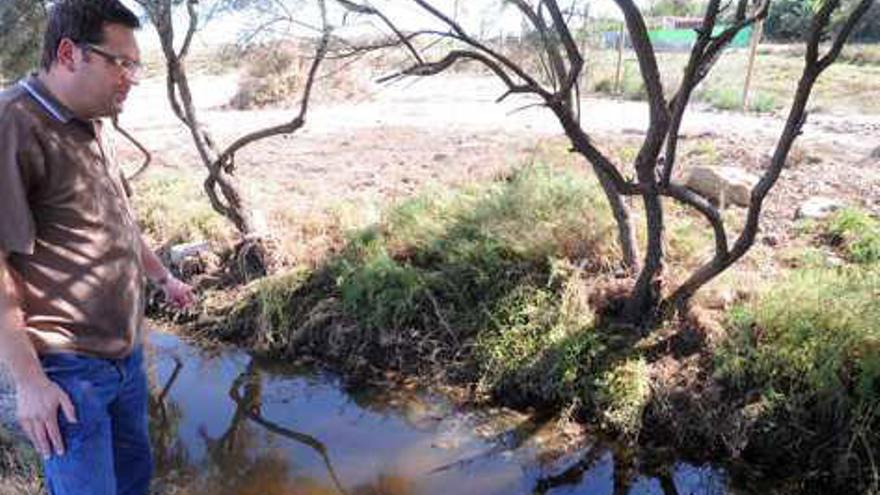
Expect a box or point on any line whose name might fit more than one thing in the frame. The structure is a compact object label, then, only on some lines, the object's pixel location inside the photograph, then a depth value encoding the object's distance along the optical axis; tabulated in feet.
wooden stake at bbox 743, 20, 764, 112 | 35.23
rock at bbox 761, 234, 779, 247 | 18.21
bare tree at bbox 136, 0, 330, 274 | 19.38
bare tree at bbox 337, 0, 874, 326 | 12.33
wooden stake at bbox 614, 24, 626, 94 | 37.81
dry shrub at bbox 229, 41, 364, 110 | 47.62
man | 6.57
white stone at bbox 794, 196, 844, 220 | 19.25
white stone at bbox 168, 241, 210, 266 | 21.37
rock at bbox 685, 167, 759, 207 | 20.51
